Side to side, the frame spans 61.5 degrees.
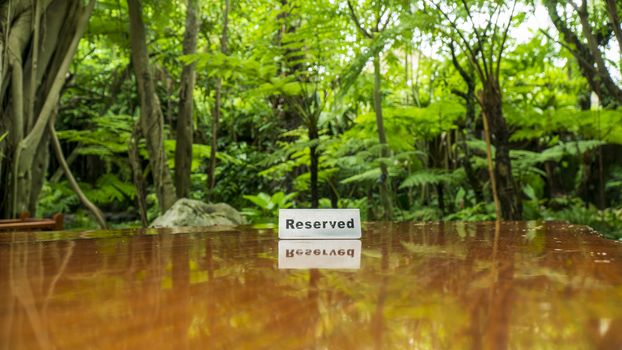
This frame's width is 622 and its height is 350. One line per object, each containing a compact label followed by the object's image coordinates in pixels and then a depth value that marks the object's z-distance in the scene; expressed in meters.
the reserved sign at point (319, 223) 0.68
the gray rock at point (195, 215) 2.32
